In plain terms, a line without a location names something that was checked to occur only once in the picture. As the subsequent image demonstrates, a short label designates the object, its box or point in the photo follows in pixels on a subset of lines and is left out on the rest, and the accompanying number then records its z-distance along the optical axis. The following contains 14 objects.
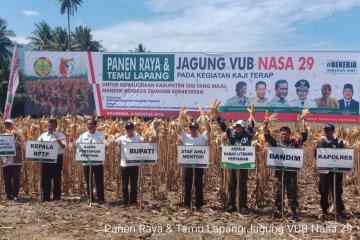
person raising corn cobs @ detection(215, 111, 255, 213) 8.84
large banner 16.69
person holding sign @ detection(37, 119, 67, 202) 9.68
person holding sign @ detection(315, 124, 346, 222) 8.28
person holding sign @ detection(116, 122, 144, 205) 9.25
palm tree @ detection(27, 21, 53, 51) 53.25
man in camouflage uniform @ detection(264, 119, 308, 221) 8.39
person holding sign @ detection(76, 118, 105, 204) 9.53
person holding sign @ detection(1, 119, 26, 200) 9.97
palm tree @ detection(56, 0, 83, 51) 58.97
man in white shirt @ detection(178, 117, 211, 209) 9.13
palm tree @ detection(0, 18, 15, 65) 50.09
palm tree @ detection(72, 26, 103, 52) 53.37
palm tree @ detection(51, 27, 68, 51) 50.03
